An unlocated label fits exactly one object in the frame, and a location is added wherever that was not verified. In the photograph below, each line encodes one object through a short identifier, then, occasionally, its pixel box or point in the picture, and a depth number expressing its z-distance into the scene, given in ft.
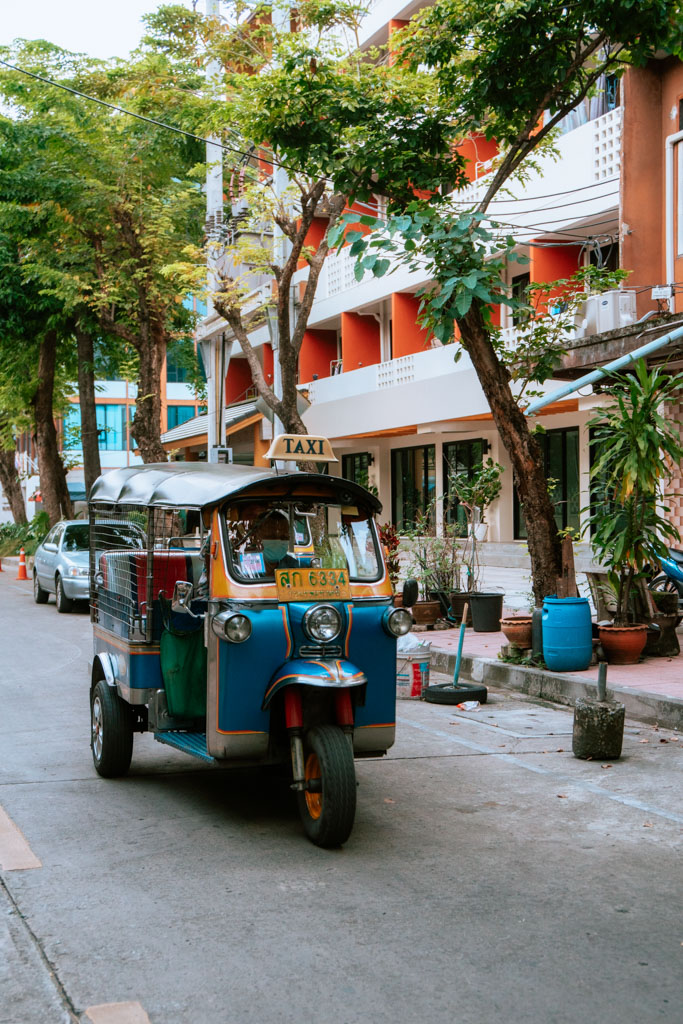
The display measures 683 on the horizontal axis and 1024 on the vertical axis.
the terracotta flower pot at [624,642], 36.88
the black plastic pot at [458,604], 48.88
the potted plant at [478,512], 47.11
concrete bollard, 25.64
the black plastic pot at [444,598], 49.67
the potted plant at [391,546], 49.65
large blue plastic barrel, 35.81
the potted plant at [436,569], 49.47
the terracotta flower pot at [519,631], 37.83
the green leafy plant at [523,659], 37.04
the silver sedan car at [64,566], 62.39
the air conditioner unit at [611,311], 52.16
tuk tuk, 19.26
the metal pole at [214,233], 78.43
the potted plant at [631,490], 35.81
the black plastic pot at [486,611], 47.03
